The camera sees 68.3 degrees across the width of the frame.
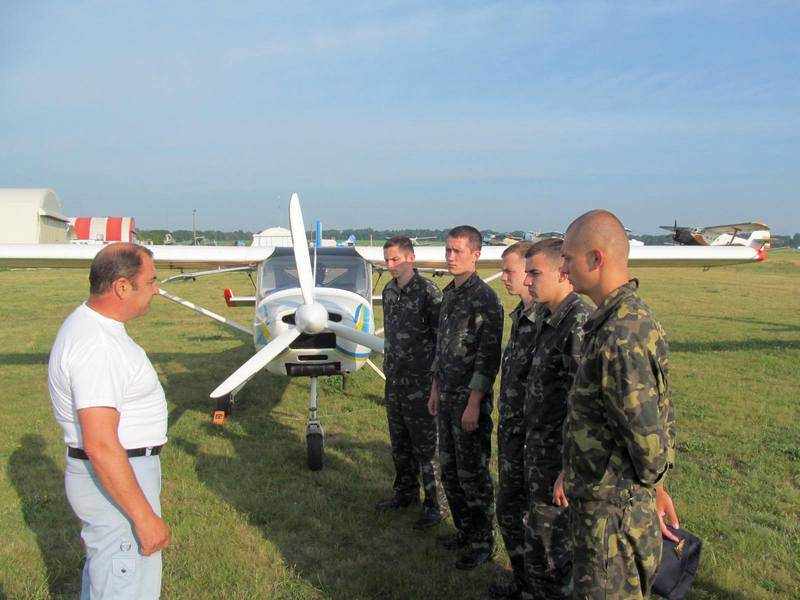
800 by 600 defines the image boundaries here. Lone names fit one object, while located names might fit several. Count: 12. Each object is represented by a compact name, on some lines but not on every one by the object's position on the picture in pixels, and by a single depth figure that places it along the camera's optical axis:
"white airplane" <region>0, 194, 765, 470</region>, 5.12
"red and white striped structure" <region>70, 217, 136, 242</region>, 55.81
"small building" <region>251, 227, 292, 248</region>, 46.38
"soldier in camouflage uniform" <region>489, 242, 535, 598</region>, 2.92
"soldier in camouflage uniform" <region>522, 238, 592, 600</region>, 2.58
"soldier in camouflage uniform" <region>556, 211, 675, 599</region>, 1.77
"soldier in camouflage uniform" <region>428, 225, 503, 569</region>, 3.41
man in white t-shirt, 1.86
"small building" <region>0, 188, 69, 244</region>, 40.88
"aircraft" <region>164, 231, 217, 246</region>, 64.25
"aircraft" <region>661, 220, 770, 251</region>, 40.62
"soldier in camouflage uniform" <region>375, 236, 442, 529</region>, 4.16
